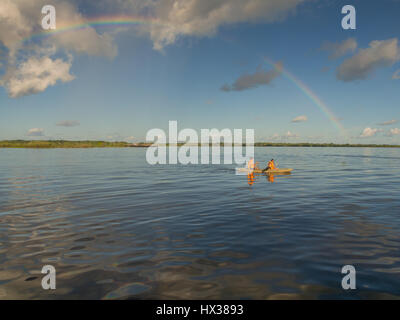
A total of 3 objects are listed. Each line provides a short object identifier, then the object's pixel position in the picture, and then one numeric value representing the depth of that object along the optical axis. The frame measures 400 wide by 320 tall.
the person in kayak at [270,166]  33.66
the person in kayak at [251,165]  34.24
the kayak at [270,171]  33.94
